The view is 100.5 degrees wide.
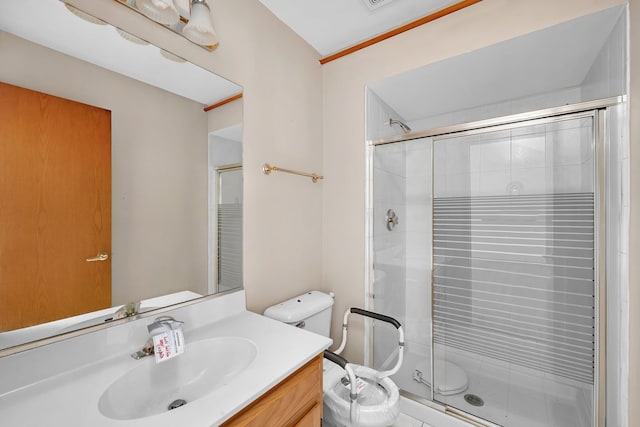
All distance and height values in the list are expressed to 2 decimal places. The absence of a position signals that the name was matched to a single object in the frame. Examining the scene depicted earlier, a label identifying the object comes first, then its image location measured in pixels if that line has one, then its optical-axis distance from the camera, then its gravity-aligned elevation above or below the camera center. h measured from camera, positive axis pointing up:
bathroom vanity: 0.65 -0.49
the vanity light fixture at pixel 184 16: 0.96 +0.75
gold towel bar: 1.48 +0.25
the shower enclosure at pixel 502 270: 1.35 -0.35
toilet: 1.15 -0.84
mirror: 0.75 +0.13
